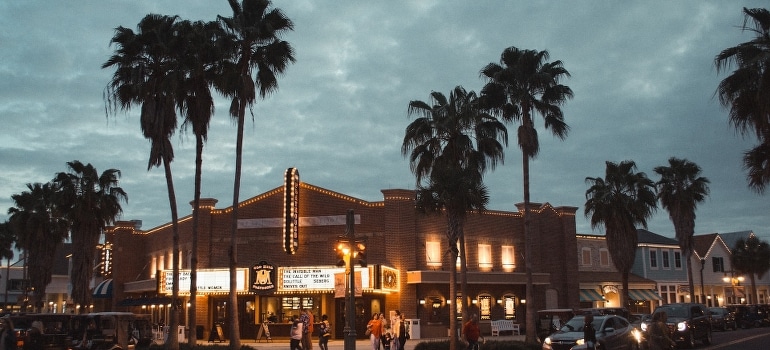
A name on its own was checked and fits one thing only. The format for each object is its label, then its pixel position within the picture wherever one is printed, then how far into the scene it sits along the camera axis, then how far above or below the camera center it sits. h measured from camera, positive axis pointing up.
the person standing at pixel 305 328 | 26.75 -1.44
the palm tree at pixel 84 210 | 41.56 +5.01
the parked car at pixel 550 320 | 32.38 -1.67
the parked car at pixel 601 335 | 21.05 -1.55
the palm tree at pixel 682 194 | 51.44 +6.40
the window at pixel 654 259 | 61.16 +2.06
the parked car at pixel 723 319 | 44.59 -2.41
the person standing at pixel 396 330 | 27.62 -1.64
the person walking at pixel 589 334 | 18.50 -1.30
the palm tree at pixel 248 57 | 28.16 +9.50
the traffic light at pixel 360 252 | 21.20 +1.08
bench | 42.03 -2.42
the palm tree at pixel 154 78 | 28.02 +8.50
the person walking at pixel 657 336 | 20.20 -1.54
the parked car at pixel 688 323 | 30.38 -1.77
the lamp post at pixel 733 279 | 67.31 +0.22
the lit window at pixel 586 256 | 53.06 +2.11
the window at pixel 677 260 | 62.91 +1.99
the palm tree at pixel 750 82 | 21.42 +6.12
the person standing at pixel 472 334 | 22.55 -1.51
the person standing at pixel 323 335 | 26.98 -1.74
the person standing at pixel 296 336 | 26.36 -1.71
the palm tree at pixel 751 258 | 69.56 +2.28
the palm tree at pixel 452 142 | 29.86 +6.56
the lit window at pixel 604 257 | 54.44 +2.06
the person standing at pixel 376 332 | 26.33 -1.62
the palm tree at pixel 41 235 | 52.75 +4.50
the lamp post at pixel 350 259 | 21.48 +0.93
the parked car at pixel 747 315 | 49.16 -2.40
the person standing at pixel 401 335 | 27.64 -1.83
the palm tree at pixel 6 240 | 75.75 +5.91
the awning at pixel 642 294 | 56.31 -0.89
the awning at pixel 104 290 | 48.74 +0.23
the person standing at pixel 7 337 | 15.95 -0.94
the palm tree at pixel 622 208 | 41.81 +4.52
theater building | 39.53 +1.52
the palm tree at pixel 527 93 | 31.23 +8.57
